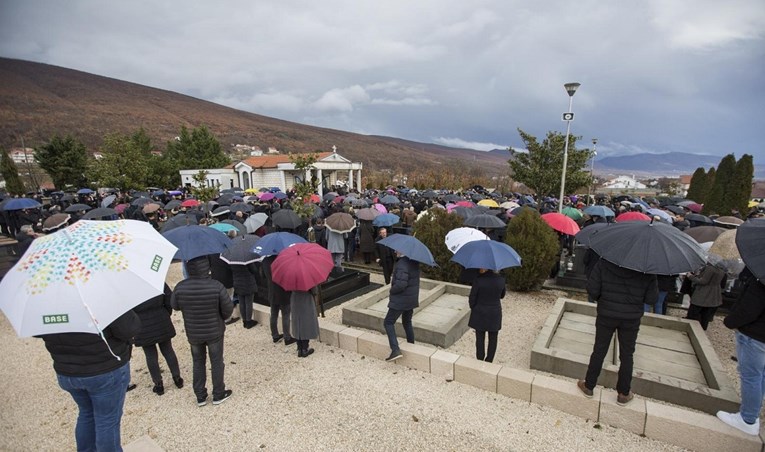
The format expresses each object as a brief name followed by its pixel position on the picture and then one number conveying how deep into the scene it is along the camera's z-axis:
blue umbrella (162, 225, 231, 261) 4.24
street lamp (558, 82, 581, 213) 11.89
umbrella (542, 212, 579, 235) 8.34
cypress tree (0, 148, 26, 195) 32.56
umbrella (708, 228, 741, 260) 4.79
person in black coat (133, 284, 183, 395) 4.17
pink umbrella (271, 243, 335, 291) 4.72
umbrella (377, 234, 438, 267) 4.71
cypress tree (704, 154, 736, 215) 22.62
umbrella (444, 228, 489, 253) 6.33
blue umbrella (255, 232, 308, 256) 5.58
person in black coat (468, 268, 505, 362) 4.54
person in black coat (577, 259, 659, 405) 3.59
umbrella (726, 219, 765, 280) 2.93
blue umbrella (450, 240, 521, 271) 4.45
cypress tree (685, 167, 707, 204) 30.36
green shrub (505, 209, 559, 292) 8.08
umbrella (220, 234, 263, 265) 5.97
